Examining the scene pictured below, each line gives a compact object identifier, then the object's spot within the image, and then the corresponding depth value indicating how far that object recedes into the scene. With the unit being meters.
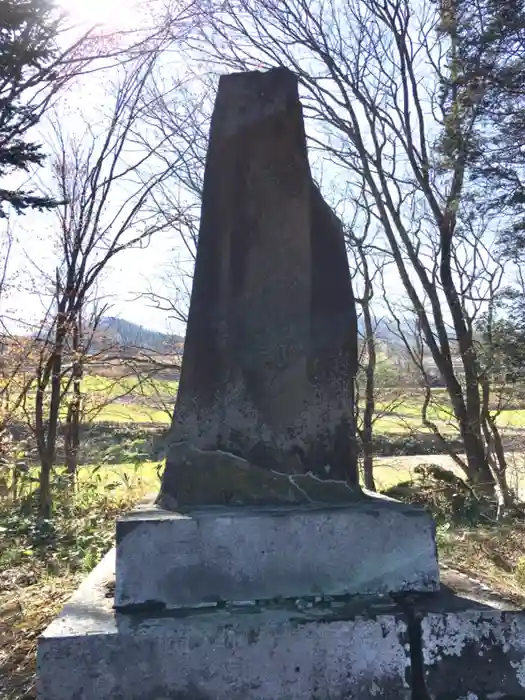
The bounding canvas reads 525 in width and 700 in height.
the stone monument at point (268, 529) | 1.83
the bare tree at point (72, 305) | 8.70
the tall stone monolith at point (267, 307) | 2.32
